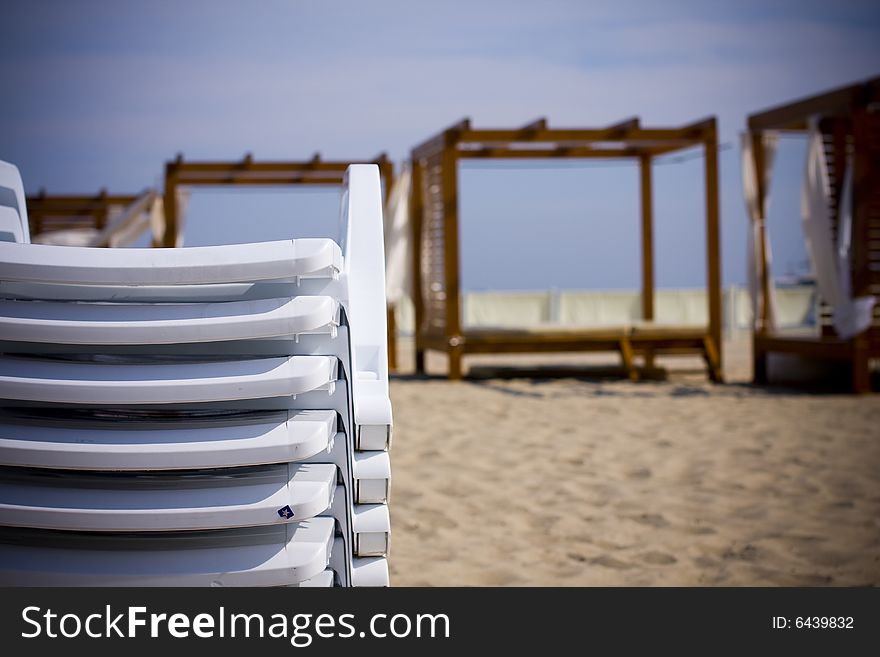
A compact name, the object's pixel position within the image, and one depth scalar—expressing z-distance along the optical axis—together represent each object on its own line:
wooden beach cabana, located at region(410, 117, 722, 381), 9.46
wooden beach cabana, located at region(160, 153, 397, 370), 11.38
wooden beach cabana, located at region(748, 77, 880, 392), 7.77
